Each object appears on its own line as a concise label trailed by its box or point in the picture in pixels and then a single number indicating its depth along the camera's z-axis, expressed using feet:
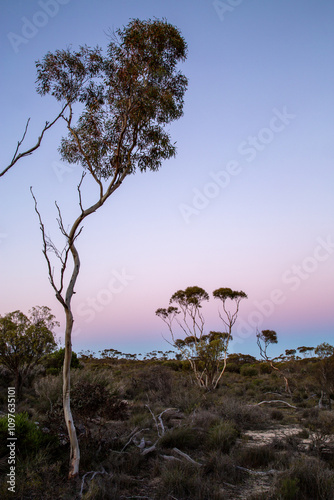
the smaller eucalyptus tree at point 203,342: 62.34
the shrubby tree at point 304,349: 145.69
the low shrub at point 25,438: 19.34
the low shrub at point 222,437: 22.70
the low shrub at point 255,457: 19.57
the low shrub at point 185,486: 14.88
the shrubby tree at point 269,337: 81.24
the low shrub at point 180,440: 23.76
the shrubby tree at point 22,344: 48.37
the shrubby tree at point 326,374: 47.90
